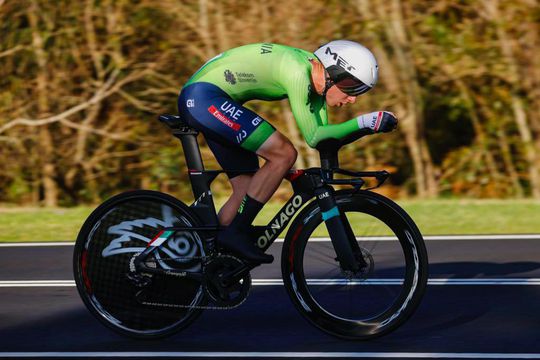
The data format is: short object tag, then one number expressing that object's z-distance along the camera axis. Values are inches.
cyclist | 470.6
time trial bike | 481.4
